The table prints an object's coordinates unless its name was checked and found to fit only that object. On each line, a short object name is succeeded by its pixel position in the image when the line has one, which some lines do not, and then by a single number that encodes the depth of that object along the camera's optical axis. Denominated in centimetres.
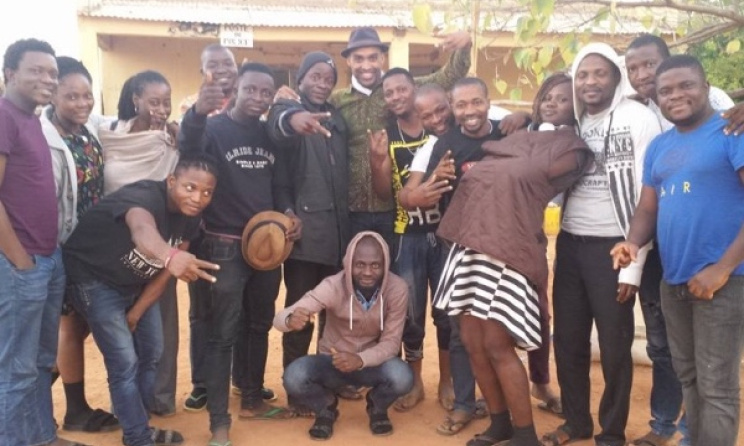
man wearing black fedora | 444
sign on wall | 1166
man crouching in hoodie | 415
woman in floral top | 373
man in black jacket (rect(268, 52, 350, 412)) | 425
